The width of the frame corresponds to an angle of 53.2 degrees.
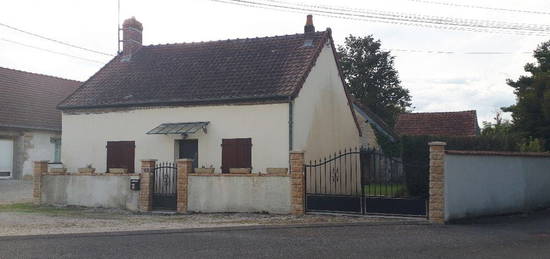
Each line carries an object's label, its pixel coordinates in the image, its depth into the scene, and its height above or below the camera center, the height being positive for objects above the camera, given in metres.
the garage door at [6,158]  26.87 +0.20
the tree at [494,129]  27.35 +2.41
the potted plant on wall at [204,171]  15.93 -0.25
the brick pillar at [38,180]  18.20 -0.59
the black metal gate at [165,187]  16.36 -0.75
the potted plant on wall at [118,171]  17.14 -0.27
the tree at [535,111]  23.45 +2.26
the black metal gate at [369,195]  13.40 -0.88
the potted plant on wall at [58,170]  18.06 -0.26
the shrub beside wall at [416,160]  15.23 +0.07
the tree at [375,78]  48.56 +7.52
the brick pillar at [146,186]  16.39 -0.71
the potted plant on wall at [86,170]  17.62 -0.26
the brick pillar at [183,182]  15.90 -0.57
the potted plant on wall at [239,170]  15.53 -0.22
